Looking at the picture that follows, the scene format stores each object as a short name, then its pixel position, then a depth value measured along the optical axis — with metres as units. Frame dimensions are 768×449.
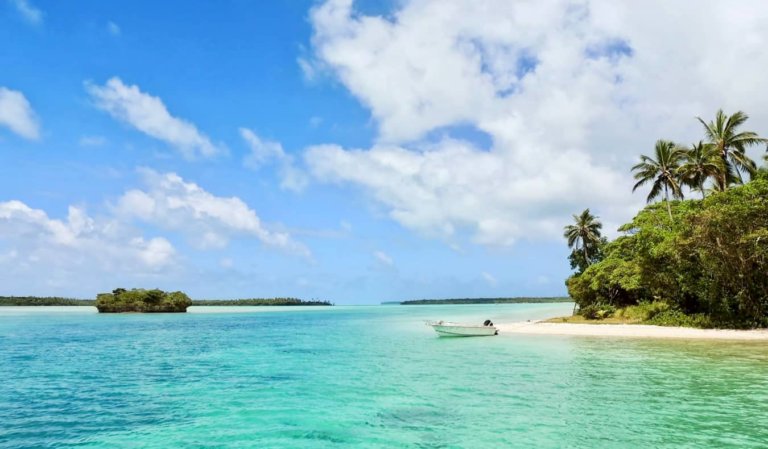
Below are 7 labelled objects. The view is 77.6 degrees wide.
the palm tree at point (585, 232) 68.25
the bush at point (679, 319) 36.88
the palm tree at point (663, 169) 45.25
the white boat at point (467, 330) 39.91
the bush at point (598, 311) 50.22
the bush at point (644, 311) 43.34
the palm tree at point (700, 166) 41.88
